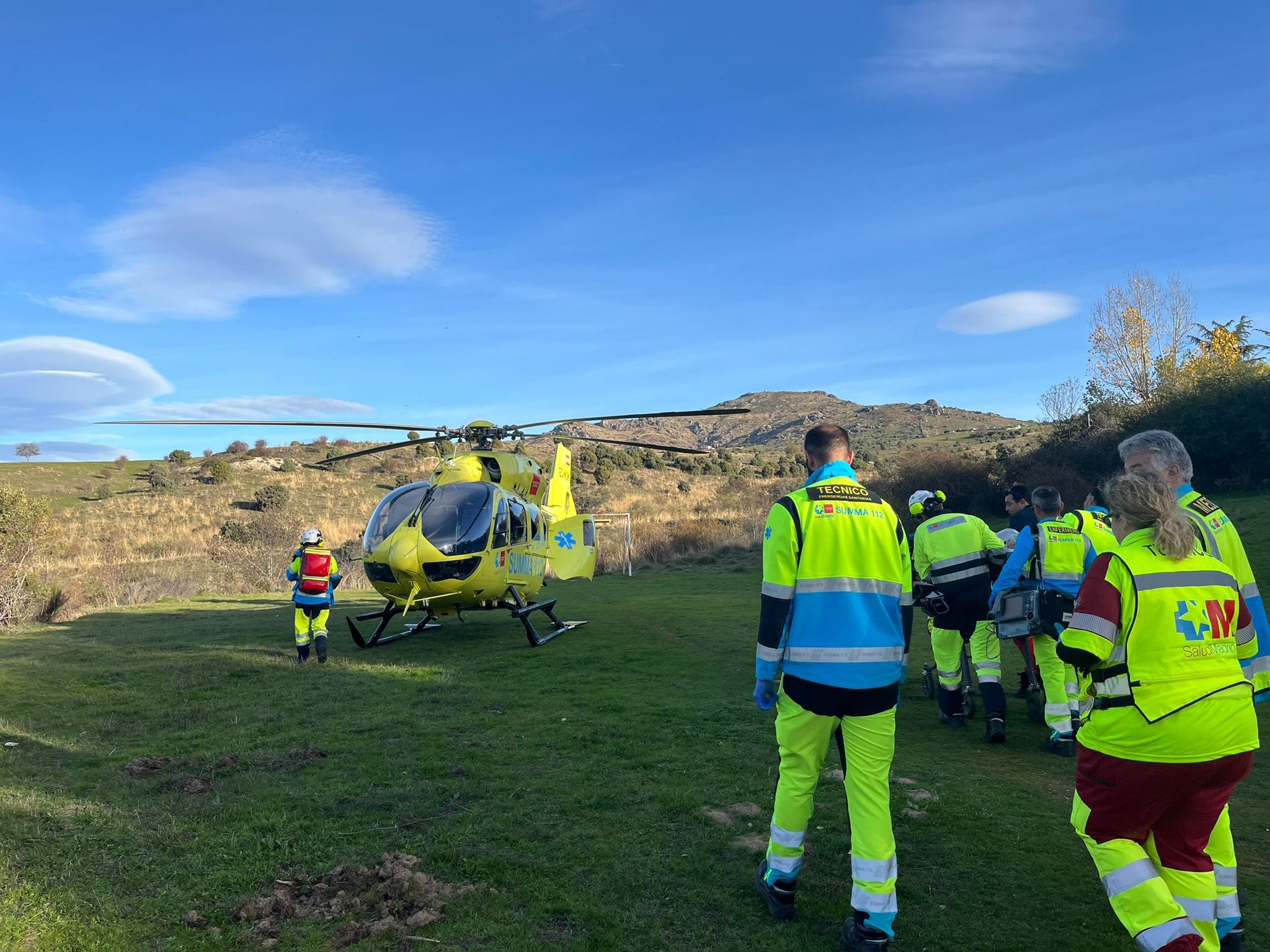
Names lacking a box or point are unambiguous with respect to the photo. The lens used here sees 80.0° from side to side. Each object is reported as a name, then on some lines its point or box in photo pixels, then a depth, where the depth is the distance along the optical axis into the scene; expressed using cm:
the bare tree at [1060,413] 3278
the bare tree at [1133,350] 3762
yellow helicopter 1055
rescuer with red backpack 1017
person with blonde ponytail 281
